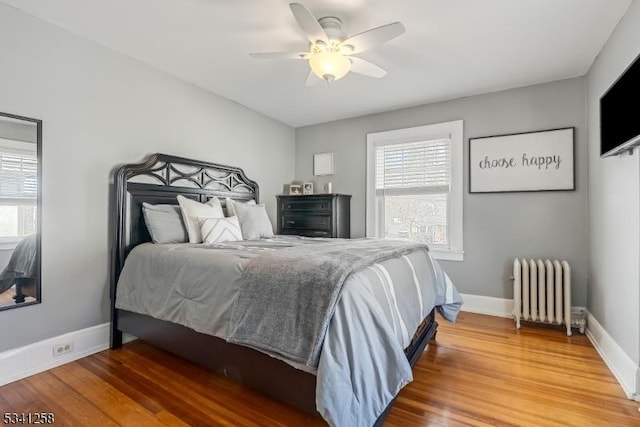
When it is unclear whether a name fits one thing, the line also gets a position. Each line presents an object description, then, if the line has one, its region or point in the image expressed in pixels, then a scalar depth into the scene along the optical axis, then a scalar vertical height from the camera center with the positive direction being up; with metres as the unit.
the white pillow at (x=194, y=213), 2.75 -0.01
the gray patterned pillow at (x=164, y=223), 2.63 -0.10
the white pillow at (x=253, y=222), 3.24 -0.10
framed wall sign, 3.12 +0.55
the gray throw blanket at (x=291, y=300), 1.43 -0.44
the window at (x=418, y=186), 3.67 +0.35
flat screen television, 1.74 +0.63
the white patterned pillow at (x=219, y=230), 2.74 -0.16
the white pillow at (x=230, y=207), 3.31 +0.05
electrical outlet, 2.25 -1.01
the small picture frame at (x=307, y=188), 4.64 +0.37
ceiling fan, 1.96 +1.14
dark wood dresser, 4.07 -0.03
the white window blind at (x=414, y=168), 3.77 +0.58
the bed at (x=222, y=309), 1.36 -0.63
